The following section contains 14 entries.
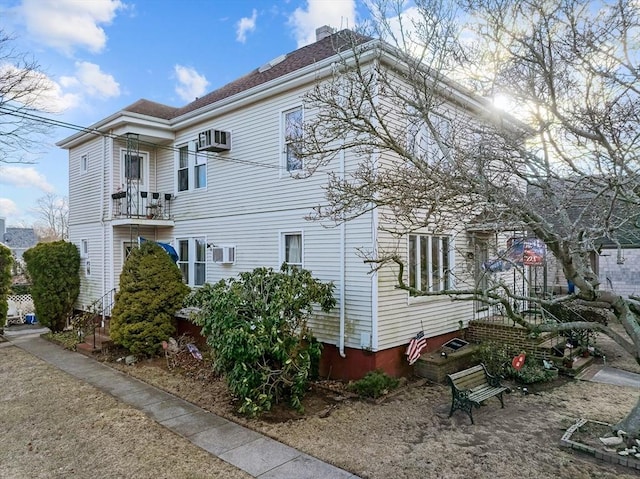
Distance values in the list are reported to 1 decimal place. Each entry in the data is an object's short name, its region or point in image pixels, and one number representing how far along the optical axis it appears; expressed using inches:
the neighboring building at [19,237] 1545.3
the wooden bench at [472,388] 264.1
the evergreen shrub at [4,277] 547.5
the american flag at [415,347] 344.2
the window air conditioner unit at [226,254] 435.8
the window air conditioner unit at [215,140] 430.6
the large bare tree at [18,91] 464.8
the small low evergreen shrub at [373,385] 303.0
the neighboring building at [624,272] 685.3
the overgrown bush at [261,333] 267.1
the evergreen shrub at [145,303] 410.3
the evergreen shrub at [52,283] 548.4
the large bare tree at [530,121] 210.8
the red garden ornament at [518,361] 324.8
